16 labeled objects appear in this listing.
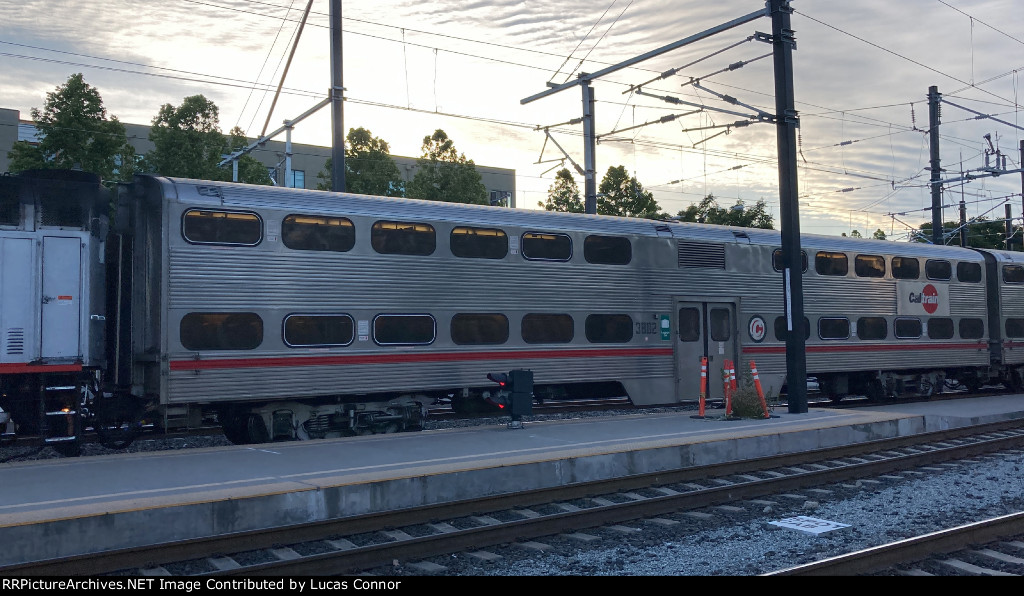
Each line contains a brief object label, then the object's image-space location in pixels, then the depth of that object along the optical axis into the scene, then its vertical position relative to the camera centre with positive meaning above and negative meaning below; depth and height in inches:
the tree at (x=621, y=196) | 1544.0 +260.9
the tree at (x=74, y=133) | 1032.8 +266.6
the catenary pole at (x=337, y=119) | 631.2 +170.9
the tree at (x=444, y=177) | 1451.8 +284.7
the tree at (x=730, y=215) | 1808.6 +262.6
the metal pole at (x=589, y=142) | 804.6 +189.6
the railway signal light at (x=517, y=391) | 541.3 -35.8
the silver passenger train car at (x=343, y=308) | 456.1 +20.7
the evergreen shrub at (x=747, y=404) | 611.5 -52.9
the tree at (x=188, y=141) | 1139.3 +282.0
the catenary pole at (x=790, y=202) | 634.8 +101.6
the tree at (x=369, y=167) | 1374.3 +291.1
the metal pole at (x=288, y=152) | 994.9 +240.5
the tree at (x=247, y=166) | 1302.9 +289.4
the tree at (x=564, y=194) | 1616.6 +281.2
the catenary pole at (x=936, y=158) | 1165.7 +241.2
